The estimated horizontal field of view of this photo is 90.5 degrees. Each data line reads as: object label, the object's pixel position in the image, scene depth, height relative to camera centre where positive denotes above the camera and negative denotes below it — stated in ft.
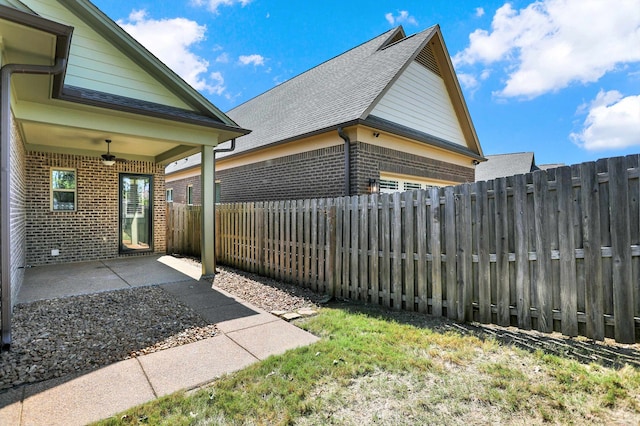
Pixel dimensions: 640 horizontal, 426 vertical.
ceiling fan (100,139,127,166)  30.15 +6.17
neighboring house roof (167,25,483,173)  27.68 +13.64
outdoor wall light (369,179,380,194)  27.04 +2.80
